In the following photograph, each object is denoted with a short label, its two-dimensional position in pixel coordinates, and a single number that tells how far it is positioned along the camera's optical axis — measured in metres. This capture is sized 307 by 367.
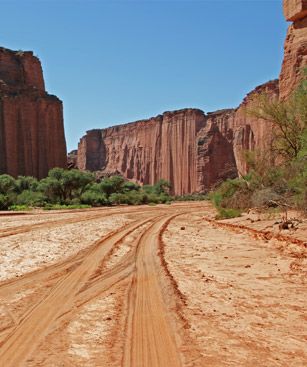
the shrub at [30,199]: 40.96
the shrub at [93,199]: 46.62
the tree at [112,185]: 55.91
